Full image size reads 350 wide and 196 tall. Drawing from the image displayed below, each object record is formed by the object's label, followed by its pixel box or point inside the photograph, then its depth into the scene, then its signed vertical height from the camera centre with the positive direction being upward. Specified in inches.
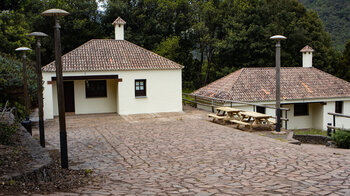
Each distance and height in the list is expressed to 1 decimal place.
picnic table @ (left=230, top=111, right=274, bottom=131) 550.0 -53.0
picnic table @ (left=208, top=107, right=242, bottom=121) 621.1 -54.4
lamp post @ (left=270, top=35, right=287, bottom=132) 485.4 +5.9
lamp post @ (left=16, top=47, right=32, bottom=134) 463.8 -22.1
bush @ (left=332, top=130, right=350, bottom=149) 476.2 -75.2
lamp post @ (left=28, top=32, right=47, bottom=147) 388.2 +3.3
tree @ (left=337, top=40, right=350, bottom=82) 1362.0 +70.7
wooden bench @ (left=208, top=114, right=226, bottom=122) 629.8 -57.8
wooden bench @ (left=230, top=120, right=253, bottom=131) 552.3 -62.2
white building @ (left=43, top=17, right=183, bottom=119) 776.9 +10.4
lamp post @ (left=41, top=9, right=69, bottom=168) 289.1 +0.5
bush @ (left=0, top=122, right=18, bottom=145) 322.5 -42.6
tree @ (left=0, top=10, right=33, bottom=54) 997.2 +157.5
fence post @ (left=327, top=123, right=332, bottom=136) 547.4 -74.0
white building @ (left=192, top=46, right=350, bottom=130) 943.0 -22.4
